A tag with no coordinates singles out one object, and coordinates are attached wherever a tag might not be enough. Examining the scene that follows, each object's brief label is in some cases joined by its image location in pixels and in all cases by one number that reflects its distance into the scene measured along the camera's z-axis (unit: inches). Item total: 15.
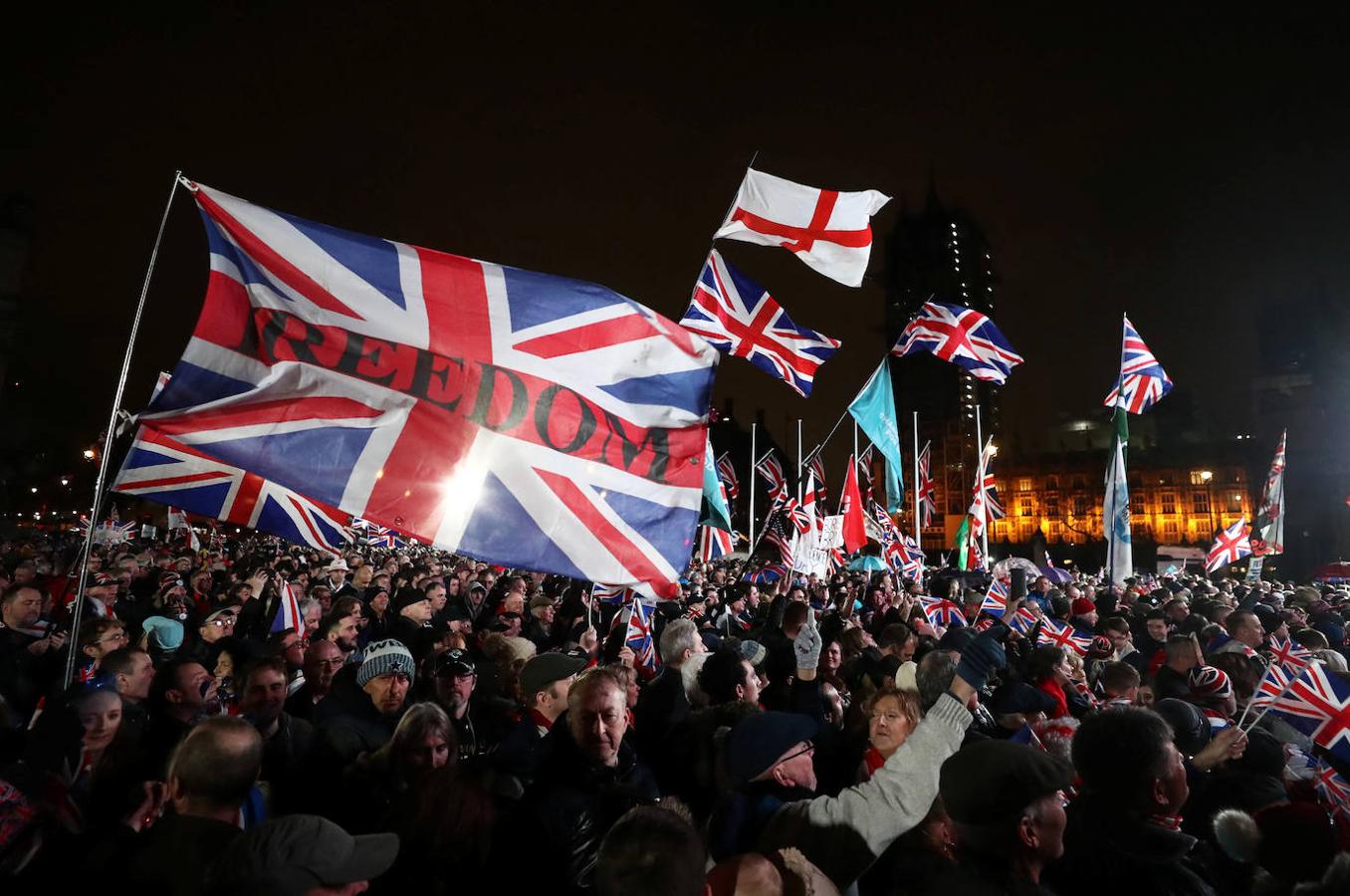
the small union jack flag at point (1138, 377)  652.1
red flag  643.5
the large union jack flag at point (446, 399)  172.4
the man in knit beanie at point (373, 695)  181.6
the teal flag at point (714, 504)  438.0
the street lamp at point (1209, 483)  3786.9
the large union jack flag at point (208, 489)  176.1
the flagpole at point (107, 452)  134.7
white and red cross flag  357.4
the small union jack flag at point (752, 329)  394.6
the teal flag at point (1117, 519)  534.9
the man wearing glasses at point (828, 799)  107.8
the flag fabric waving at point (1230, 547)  735.7
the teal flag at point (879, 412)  593.9
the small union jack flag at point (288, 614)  308.7
